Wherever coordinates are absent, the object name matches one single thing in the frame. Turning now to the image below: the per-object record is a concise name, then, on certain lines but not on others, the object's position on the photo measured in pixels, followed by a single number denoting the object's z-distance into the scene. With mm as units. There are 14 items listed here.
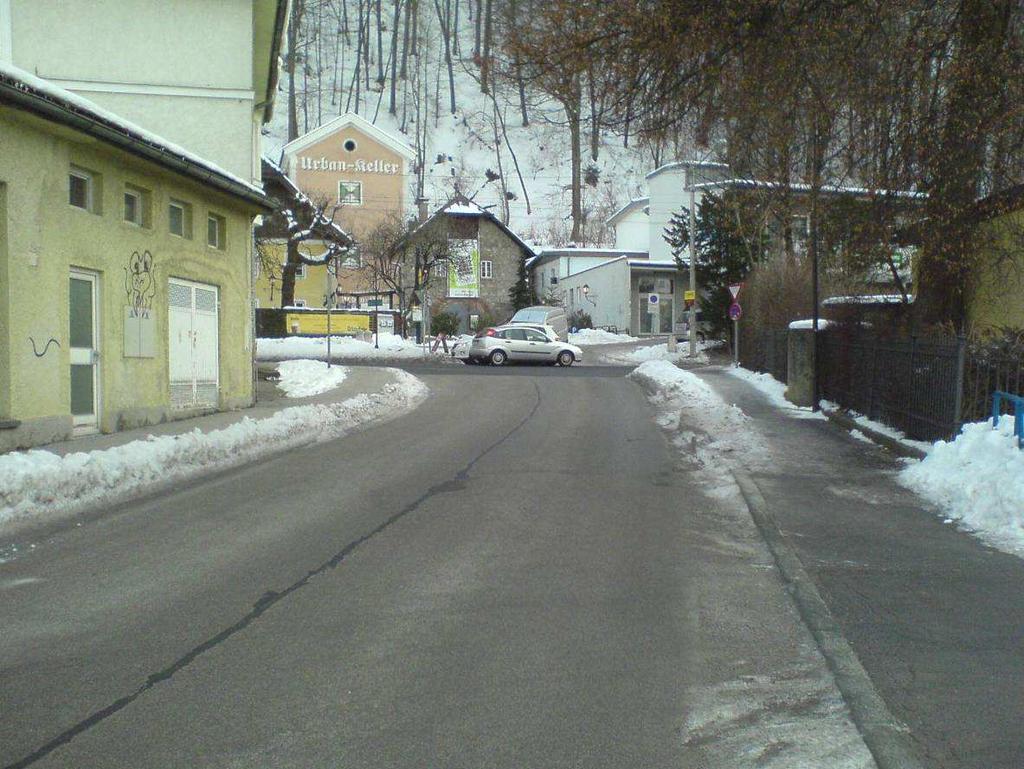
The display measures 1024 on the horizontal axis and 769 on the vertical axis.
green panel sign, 61469
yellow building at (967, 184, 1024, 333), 14991
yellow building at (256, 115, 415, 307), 62969
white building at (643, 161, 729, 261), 63344
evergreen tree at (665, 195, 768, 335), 42594
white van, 48438
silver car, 38156
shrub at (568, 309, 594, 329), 63750
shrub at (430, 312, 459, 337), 57312
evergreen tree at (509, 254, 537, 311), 67625
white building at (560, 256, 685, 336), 60344
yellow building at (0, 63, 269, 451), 12805
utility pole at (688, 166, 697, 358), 39984
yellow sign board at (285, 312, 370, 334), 47281
